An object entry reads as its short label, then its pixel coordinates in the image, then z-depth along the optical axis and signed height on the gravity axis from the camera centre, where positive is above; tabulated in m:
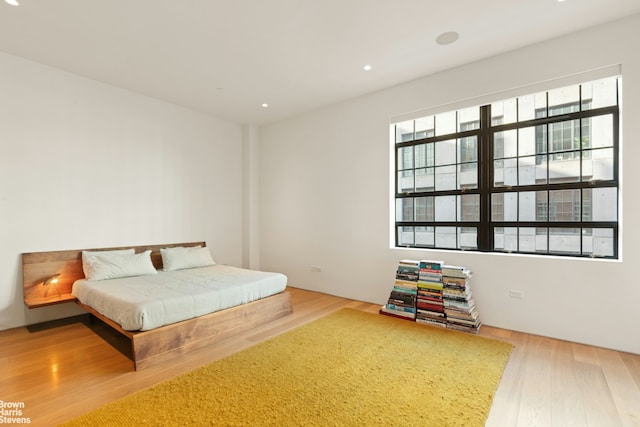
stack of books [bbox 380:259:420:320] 3.54 -0.95
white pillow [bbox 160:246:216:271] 4.23 -0.65
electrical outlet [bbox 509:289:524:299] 3.15 -0.86
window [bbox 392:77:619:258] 2.93 +0.40
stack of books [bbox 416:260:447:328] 3.35 -0.94
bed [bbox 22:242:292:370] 2.51 -0.83
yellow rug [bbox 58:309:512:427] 1.78 -1.21
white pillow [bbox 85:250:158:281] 3.52 -0.64
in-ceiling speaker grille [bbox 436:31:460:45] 2.89 +1.69
